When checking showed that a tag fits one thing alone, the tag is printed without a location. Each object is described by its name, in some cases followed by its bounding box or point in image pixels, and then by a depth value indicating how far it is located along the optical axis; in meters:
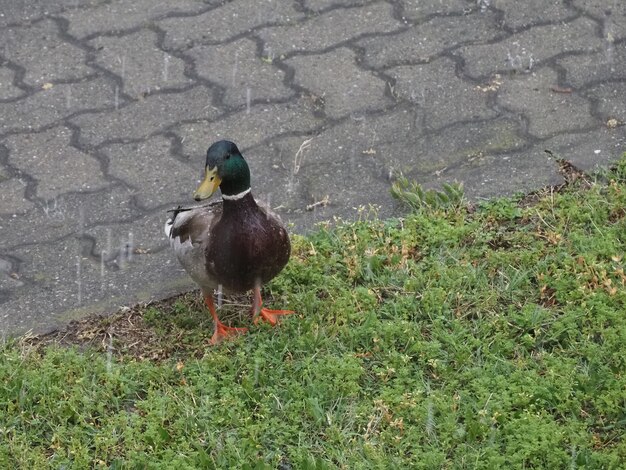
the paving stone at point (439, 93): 10.76
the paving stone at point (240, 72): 11.16
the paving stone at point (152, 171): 10.05
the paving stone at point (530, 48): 11.30
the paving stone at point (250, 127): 10.61
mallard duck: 8.03
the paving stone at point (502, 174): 9.80
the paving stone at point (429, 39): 11.54
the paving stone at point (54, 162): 10.19
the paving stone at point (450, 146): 10.21
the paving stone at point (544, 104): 10.49
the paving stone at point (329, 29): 11.73
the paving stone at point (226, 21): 11.91
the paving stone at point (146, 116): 10.77
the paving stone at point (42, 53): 11.48
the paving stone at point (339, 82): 10.98
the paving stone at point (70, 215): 9.64
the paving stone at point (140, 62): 11.34
